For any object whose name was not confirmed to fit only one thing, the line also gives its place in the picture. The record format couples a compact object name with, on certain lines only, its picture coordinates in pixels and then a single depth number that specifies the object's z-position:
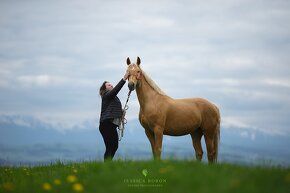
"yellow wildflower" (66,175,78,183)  8.56
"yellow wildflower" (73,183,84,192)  7.99
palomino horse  13.03
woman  14.19
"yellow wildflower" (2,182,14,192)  9.26
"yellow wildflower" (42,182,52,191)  8.26
